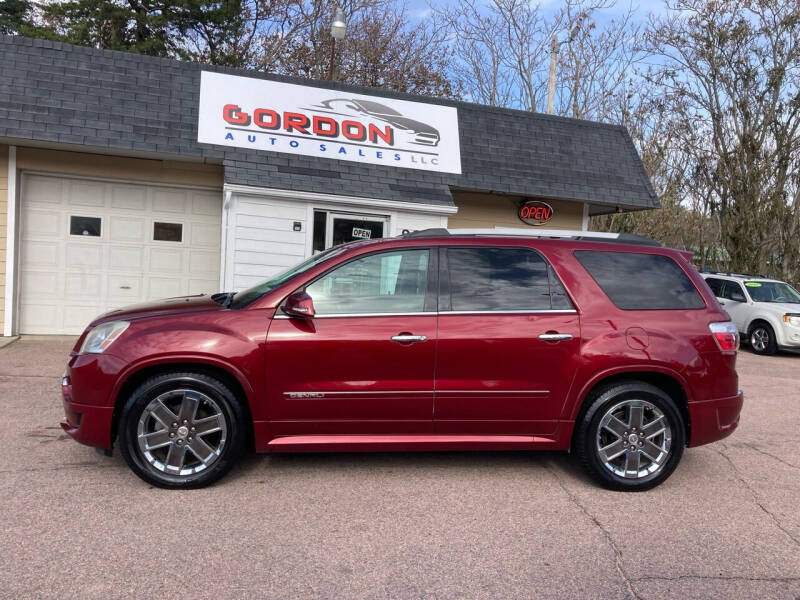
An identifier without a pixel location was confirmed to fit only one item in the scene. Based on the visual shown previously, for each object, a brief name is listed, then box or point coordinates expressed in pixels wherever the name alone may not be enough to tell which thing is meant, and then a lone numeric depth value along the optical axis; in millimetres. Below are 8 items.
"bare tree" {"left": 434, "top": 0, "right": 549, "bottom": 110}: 23297
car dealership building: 9227
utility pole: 18288
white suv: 12500
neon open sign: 11695
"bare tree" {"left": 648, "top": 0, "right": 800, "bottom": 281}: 19125
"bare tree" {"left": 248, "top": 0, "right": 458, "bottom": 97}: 24297
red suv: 3998
